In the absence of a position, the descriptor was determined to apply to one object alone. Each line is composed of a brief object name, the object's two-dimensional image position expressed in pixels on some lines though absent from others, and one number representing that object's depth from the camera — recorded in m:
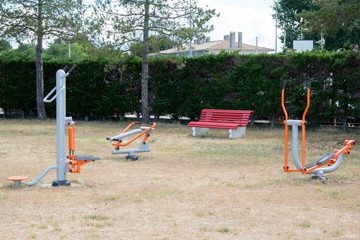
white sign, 25.72
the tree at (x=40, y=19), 18.62
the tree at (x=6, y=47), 55.31
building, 64.04
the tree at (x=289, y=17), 40.59
